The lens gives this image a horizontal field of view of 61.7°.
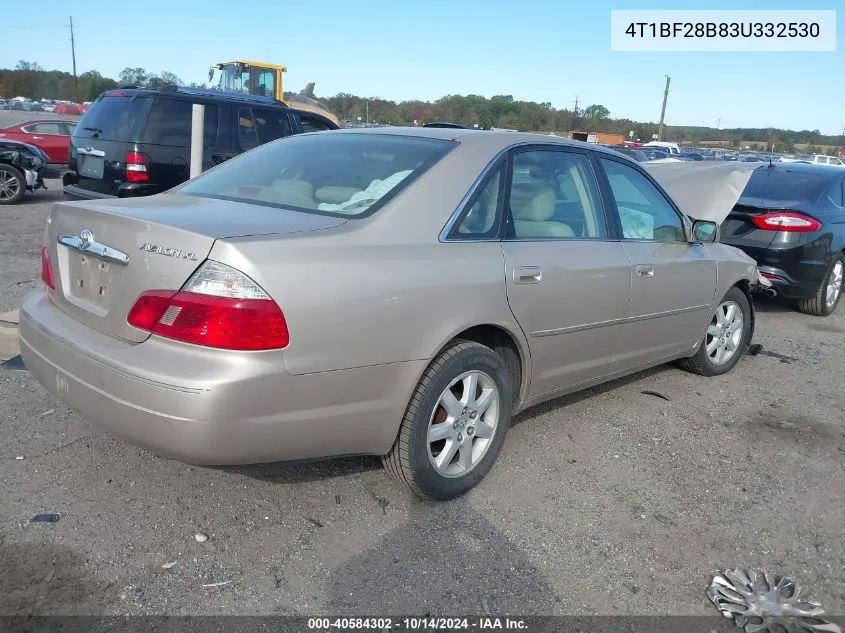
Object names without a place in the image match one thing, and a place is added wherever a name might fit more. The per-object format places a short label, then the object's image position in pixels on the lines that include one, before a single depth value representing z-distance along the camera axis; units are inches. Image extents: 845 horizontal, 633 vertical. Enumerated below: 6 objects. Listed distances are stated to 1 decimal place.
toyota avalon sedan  93.7
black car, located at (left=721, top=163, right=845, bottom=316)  273.6
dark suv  303.7
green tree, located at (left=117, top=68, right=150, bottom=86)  2056.3
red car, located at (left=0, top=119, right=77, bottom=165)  630.5
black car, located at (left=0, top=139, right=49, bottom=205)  466.3
